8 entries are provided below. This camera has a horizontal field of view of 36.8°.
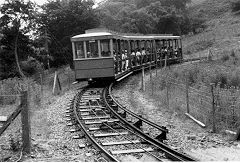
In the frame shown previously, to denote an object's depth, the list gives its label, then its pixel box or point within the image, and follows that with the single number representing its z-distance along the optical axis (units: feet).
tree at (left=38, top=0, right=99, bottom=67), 104.17
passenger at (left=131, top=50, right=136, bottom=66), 75.91
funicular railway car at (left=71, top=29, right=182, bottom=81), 57.93
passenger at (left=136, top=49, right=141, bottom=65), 79.95
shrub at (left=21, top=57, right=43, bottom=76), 91.91
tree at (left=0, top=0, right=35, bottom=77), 86.10
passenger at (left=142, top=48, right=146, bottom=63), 83.44
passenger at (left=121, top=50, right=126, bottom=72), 67.16
